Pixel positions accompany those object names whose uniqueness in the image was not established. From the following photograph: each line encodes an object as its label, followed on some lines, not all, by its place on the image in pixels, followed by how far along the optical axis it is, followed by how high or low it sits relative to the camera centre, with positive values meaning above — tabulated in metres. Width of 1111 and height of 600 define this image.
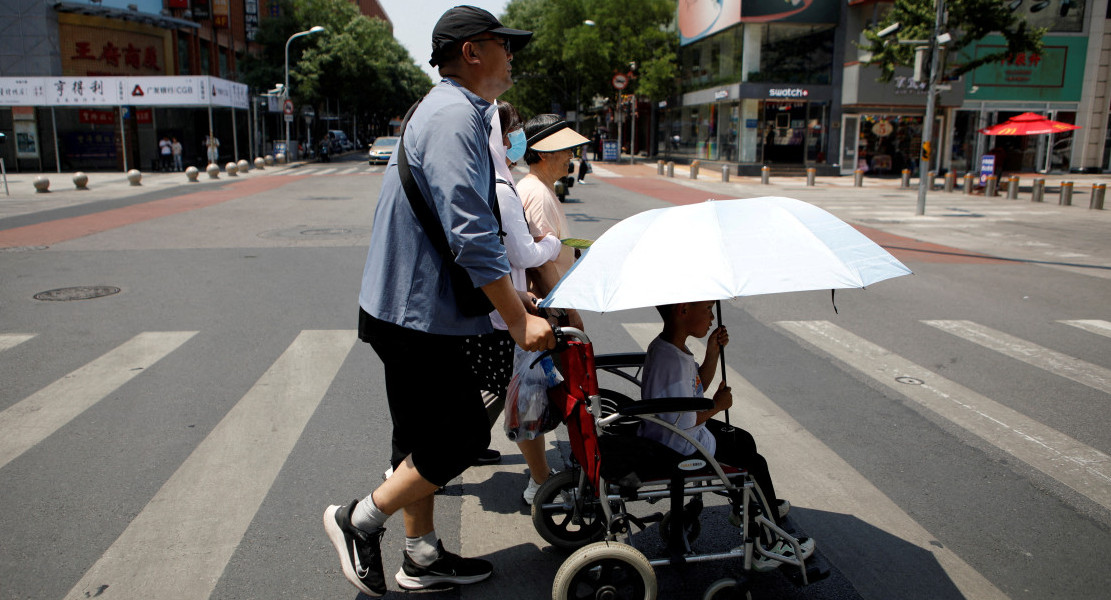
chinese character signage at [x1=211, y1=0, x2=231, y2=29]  42.69 +7.28
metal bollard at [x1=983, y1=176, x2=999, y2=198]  22.83 -0.73
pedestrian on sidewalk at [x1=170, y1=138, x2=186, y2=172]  33.09 -0.15
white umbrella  2.47 -0.33
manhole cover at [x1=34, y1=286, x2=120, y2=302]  8.04 -1.49
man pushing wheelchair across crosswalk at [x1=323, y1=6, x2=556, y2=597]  2.44 -0.43
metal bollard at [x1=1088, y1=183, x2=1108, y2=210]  18.83 -0.85
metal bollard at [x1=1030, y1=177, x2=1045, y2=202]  21.00 -0.82
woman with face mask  3.11 -0.42
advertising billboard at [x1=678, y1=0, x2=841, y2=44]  32.12 +5.80
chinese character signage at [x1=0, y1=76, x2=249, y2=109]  29.97 +2.08
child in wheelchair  2.92 -0.87
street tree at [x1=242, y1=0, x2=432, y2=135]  44.31 +5.32
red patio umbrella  24.06 +1.04
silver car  37.97 +0.02
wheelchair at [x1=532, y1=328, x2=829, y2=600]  2.64 -1.21
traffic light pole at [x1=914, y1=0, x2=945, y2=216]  17.09 +0.65
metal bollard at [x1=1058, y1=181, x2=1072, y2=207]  19.72 -0.85
